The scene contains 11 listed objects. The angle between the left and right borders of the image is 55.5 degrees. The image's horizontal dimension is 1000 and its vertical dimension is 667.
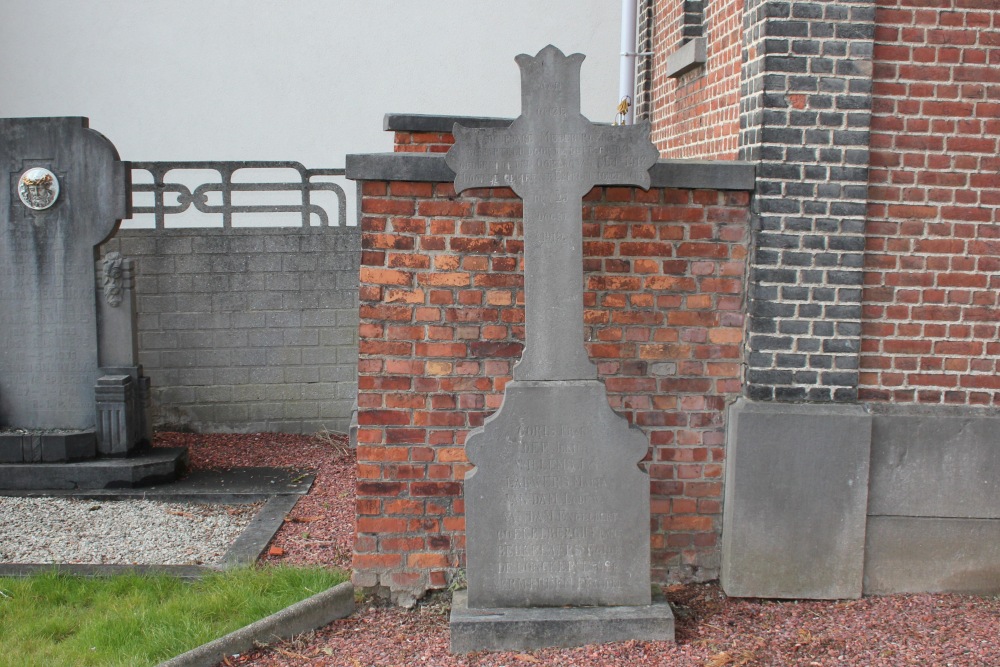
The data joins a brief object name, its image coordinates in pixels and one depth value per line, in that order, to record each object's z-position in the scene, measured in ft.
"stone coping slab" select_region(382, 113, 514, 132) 17.01
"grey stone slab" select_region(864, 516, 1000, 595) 14.49
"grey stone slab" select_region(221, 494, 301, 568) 16.75
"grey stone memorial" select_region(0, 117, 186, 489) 21.94
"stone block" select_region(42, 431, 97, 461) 21.84
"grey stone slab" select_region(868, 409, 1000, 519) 14.32
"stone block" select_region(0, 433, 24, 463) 21.85
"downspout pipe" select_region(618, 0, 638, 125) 24.64
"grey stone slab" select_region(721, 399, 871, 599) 14.14
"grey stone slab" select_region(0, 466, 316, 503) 21.26
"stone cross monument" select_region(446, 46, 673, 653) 12.85
